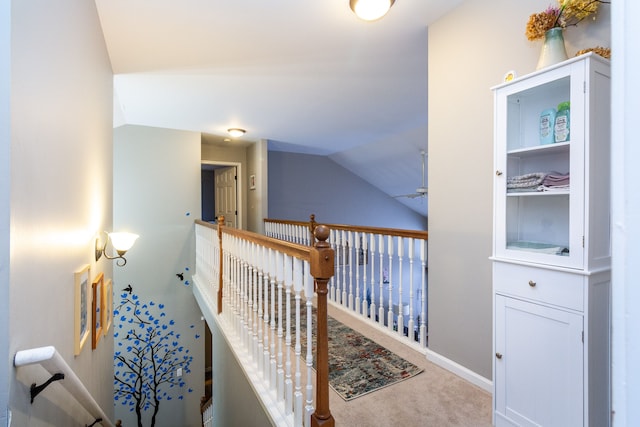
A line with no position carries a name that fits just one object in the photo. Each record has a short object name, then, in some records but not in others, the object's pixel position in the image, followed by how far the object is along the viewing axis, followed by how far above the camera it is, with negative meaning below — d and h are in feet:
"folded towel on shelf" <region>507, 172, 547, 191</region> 4.83 +0.51
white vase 4.68 +2.52
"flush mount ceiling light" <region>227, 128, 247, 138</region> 15.89 +4.19
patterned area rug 6.40 -3.57
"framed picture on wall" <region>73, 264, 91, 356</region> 5.20 -1.73
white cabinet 4.08 -0.58
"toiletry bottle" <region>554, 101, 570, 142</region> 4.43 +1.31
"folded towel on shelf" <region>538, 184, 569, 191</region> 4.44 +0.38
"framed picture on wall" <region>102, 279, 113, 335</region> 7.46 -2.43
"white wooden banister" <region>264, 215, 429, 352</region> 8.04 -1.28
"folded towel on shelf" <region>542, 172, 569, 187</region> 4.50 +0.51
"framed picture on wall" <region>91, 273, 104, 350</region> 6.39 -2.11
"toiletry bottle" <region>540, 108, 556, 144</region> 4.66 +1.35
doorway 20.06 +1.39
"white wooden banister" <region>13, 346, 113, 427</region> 2.76 -1.80
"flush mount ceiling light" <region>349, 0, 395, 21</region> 6.22 +4.21
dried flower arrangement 4.55 +3.04
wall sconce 7.88 -0.75
